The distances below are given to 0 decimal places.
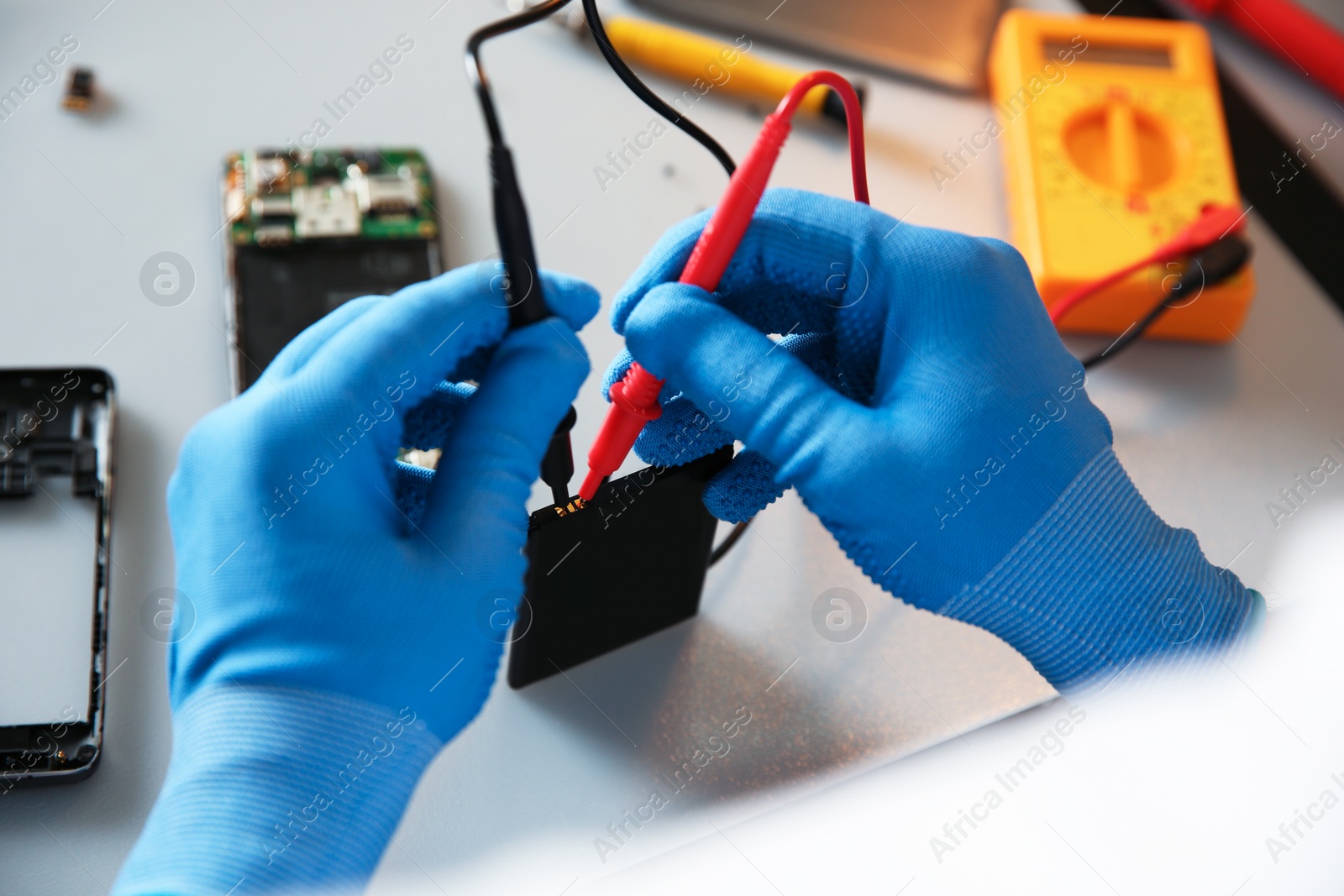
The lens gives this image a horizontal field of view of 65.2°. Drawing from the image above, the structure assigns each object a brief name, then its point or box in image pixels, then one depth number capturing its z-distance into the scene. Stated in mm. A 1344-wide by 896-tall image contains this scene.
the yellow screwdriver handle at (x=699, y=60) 961
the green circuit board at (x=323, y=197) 809
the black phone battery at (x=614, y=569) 549
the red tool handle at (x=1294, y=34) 1036
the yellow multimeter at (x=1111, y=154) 857
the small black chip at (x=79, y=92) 901
